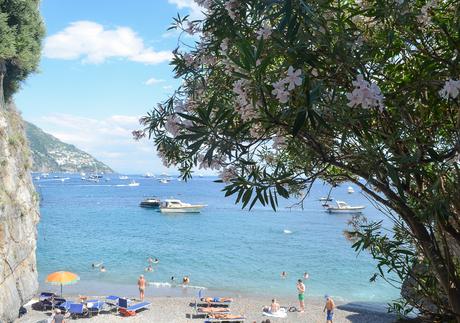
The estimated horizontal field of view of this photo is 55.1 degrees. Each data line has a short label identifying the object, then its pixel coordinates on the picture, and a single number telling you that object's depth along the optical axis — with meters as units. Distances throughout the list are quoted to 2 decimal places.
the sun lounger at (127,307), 19.66
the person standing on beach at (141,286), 23.03
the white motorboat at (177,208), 72.19
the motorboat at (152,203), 78.62
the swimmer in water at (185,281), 27.56
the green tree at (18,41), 16.64
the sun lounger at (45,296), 20.87
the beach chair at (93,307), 19.32
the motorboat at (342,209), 73.06
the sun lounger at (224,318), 17.92
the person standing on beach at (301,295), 21.47
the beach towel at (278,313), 19.64
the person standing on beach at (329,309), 18.03
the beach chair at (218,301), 21.33
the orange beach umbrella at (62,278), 19.69
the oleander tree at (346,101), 2.16
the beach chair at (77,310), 18.67
